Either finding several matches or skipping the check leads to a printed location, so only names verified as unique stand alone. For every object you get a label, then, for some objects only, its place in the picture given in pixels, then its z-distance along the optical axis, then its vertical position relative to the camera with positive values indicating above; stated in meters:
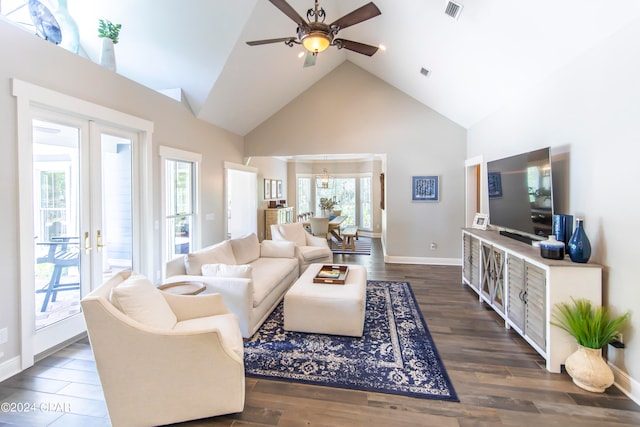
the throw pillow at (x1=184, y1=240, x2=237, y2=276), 3.24 -0.54
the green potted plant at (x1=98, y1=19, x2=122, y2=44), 3.34 +2.02
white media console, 2.35 -0.70
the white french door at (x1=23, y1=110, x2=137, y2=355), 2.70 -0.04
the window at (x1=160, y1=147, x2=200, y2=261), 4.30 +0.16
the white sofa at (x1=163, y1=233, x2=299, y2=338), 2.96 -0.74
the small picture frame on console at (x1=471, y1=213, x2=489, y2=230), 4.55 -0.18
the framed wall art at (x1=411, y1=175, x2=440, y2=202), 5.97 +0.43
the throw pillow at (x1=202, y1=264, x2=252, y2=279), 3.09 -0.62
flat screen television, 2.90 +0.16
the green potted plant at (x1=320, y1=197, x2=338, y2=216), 10.27 +0.19
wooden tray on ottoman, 3.36 -0.75
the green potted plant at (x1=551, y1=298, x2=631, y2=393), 2.12 -0.95
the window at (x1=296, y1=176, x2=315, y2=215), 10.87 +0.56
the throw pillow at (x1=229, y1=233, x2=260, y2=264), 4.18 -0.55
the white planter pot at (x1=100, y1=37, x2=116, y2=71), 3.32 +1.73
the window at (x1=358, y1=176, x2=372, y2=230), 10.45 +0.22
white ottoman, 2.94 -0.99
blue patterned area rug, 2.26 -1.28
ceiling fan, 2.54 +1.65
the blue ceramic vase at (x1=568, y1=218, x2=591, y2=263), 2.37 -0.29
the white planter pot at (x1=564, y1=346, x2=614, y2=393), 2.12 -1.15
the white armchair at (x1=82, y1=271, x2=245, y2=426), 1.69 -0.90
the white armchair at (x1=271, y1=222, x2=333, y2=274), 5.06 -0.62
